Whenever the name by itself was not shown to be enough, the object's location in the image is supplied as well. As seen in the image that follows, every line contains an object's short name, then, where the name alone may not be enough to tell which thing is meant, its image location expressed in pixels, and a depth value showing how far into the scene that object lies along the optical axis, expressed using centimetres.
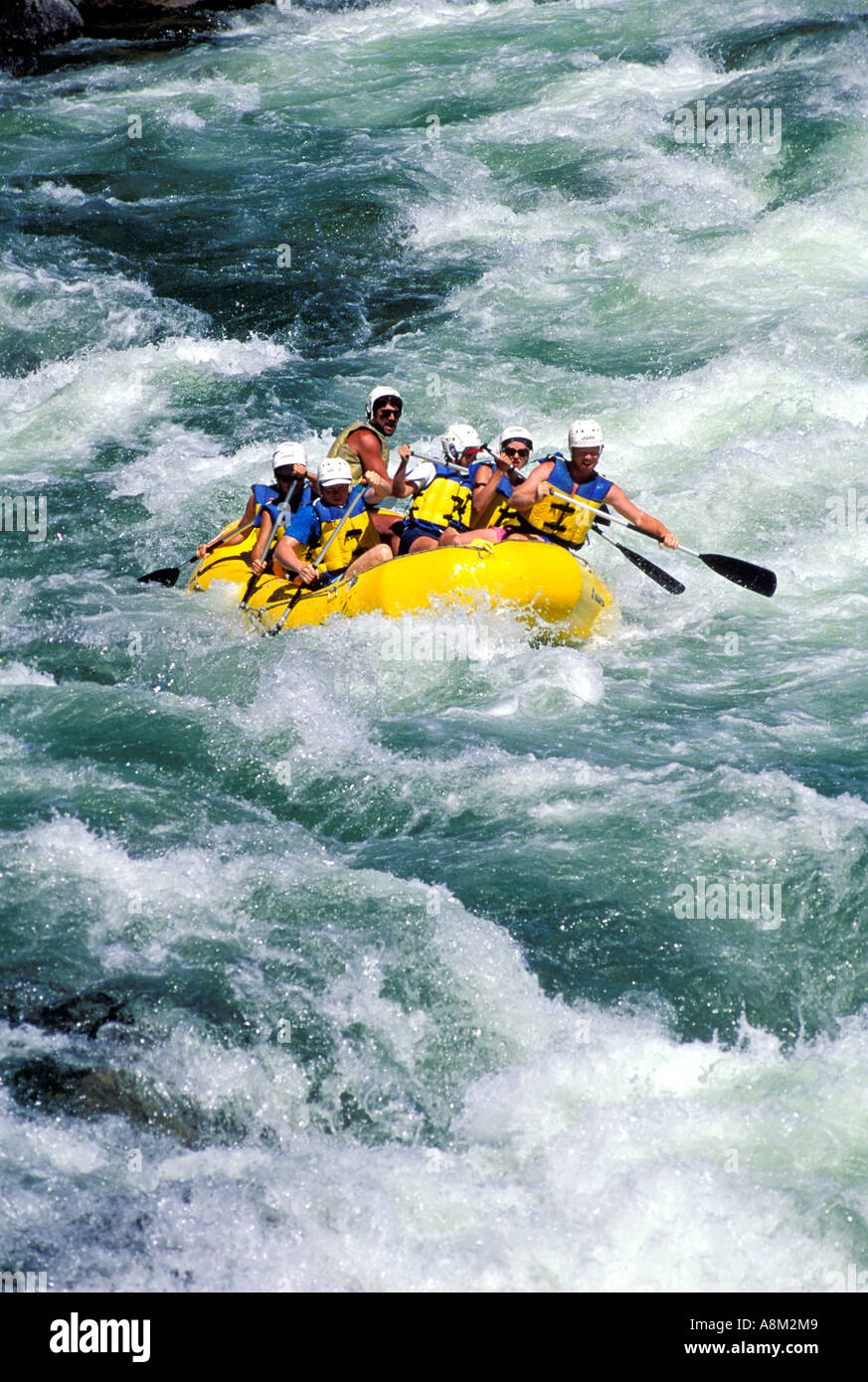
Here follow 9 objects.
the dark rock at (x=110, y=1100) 821
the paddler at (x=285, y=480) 1499
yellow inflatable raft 1338
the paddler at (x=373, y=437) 1532
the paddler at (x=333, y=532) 1439
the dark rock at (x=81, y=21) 3791
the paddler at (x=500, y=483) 1424
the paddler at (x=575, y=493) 1411
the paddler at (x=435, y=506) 1451
